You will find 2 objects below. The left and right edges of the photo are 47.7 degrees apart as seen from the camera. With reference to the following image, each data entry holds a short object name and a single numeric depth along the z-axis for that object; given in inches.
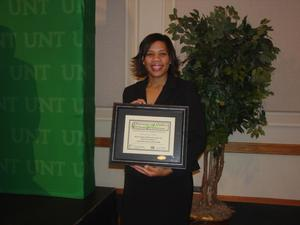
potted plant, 90.6
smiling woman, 66.3
